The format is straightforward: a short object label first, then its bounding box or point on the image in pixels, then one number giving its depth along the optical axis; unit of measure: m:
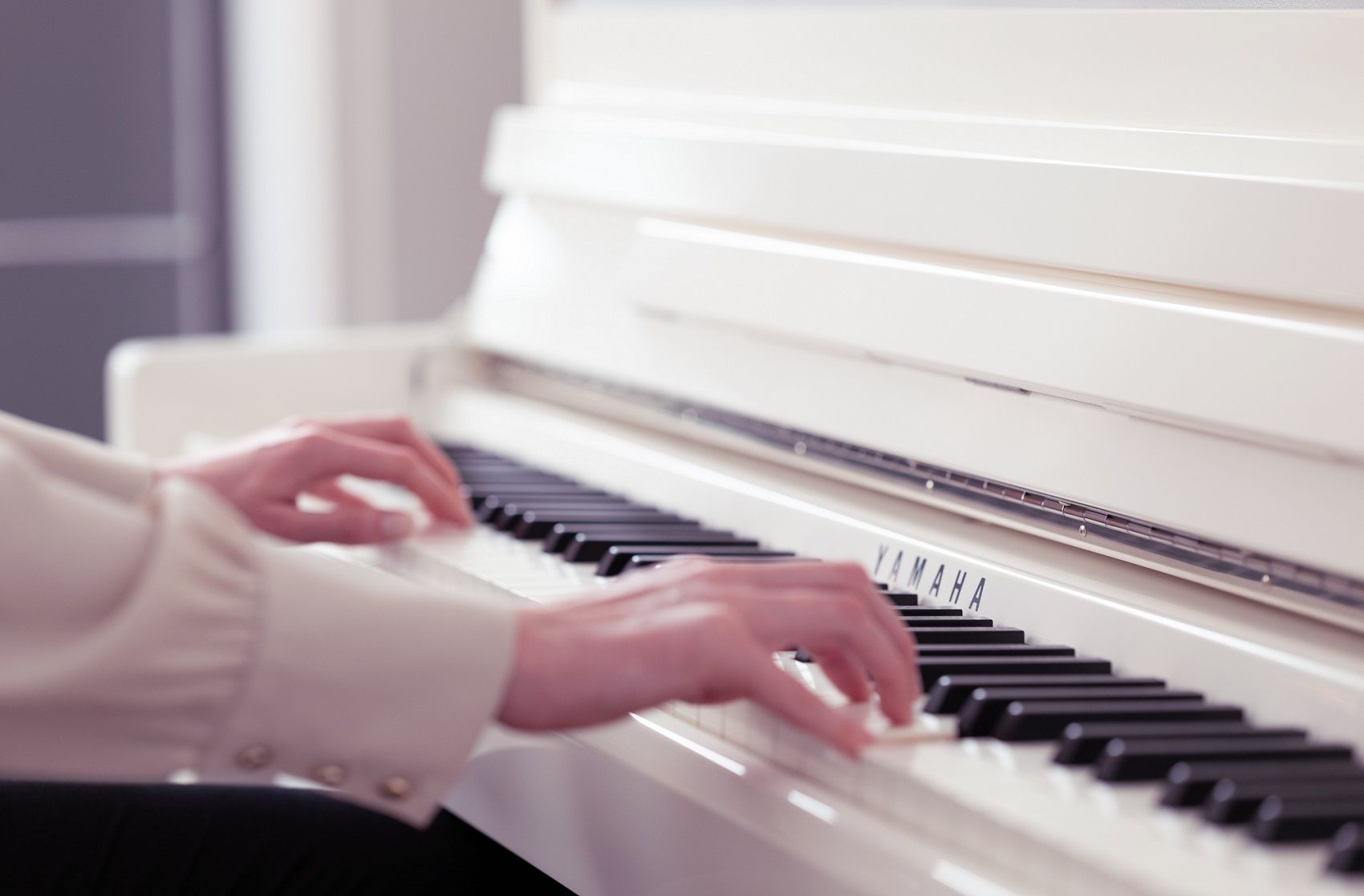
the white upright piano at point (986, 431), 1.16
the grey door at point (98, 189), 3.57
